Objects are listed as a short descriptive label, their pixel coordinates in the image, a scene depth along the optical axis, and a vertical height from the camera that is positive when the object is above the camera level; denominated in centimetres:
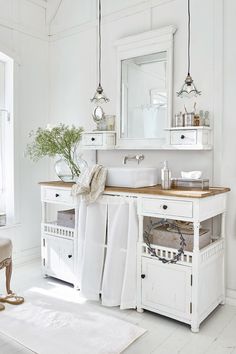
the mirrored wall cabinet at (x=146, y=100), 304 +56
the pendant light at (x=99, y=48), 361 +117
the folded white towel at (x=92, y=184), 282 -19
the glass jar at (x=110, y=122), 347 +38
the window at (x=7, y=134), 378 +29
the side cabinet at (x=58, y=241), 313 -75
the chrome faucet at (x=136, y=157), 307 +3
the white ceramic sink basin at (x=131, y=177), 280 -14
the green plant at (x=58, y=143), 323 +16
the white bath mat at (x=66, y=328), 217 -115
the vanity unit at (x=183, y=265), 239 -76
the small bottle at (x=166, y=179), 270 -14
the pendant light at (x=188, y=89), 275 +58
